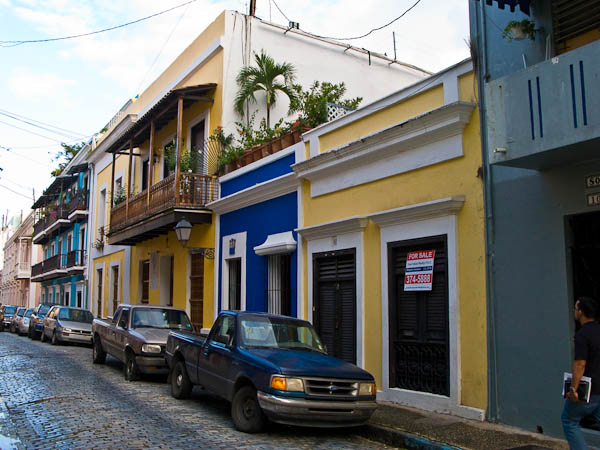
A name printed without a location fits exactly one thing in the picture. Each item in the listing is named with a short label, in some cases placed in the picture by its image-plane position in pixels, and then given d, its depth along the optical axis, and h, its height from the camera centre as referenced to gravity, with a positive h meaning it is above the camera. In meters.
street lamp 15.02 +1.63
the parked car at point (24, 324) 27.78 -1.22
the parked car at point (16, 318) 29.75 -1.02
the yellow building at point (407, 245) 8.66 +0.83
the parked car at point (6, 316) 32.97 -1.03
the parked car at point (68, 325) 20.16 -0.94
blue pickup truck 7.20 -0.99
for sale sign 9.35 +0.38
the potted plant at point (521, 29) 8.19 +3.57
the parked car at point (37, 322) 23.84 -1.00
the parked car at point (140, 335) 11.62 -0.78
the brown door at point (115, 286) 25.23 +0.44
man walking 5.32 -0.70
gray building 6.70 +1.26
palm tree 16.67 +5.94
